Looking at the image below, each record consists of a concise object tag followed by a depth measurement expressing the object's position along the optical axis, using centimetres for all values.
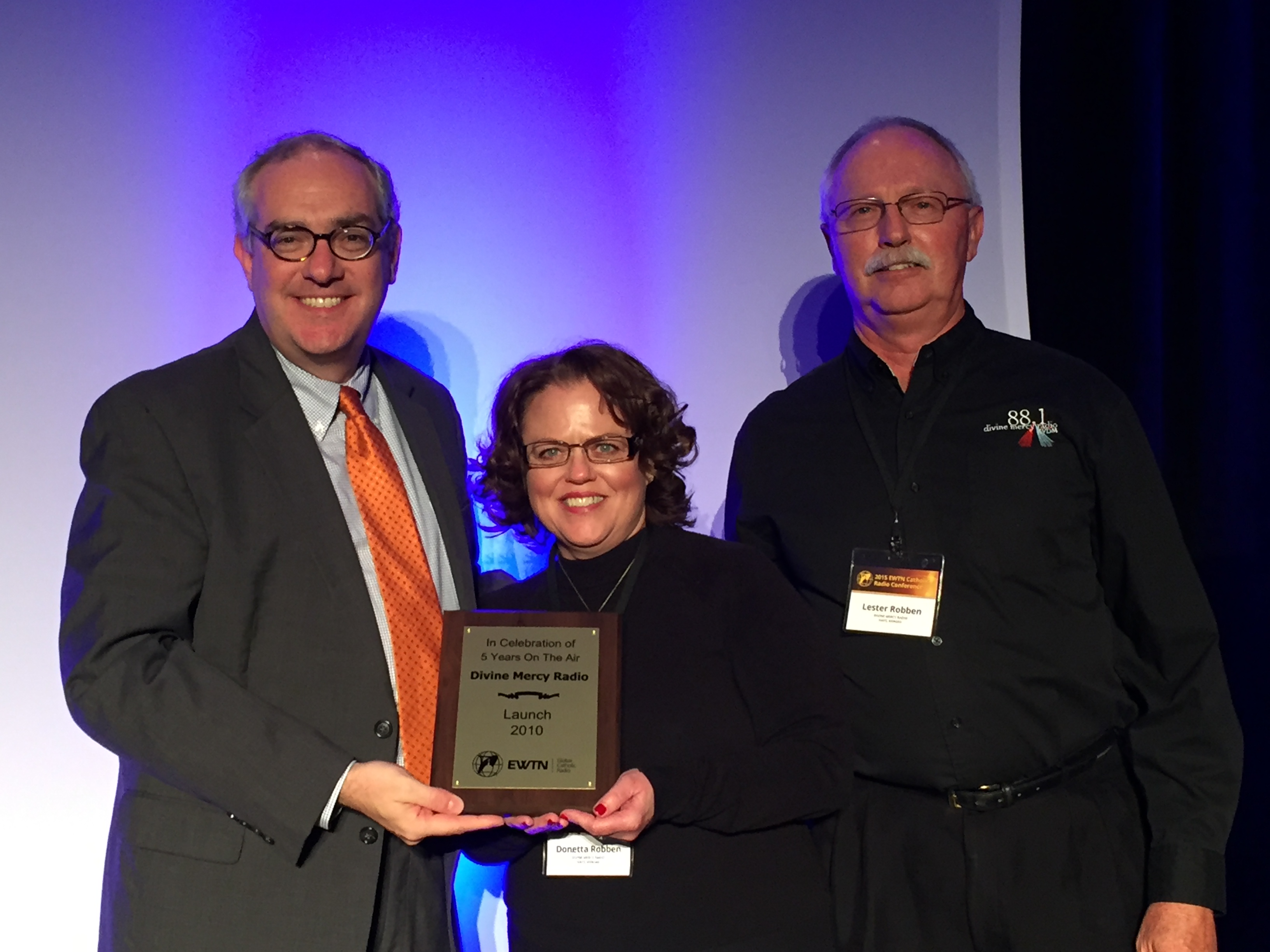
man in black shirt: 212
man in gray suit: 179
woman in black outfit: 186
